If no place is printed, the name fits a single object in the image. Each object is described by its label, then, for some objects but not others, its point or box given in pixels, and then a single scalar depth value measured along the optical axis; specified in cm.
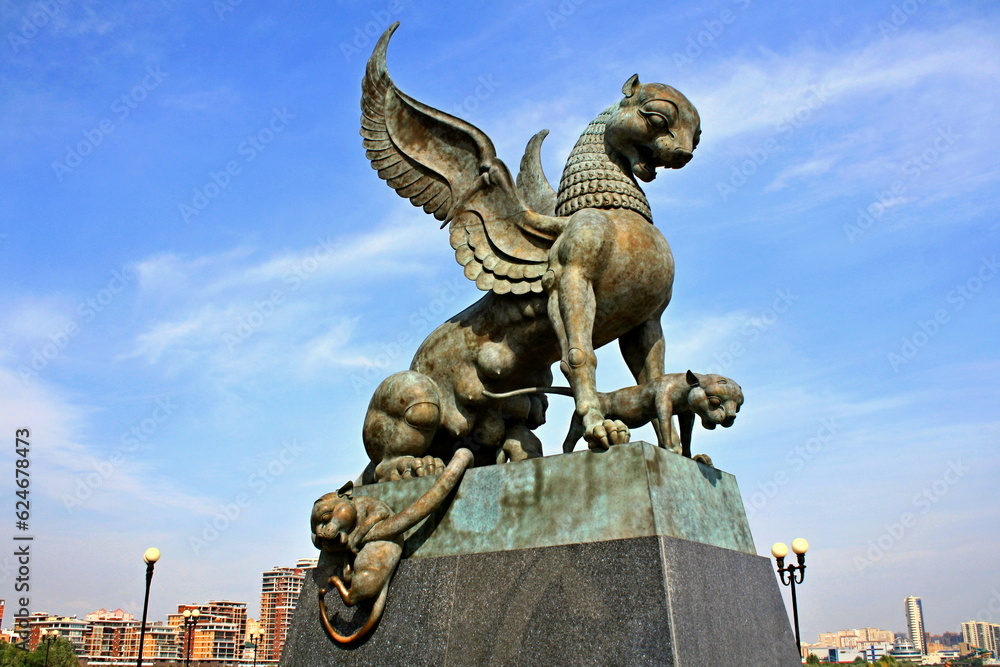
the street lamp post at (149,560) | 1715
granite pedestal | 383
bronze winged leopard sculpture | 516
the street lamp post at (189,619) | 2280
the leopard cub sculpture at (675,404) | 468
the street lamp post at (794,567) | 1464
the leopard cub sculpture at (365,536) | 454
